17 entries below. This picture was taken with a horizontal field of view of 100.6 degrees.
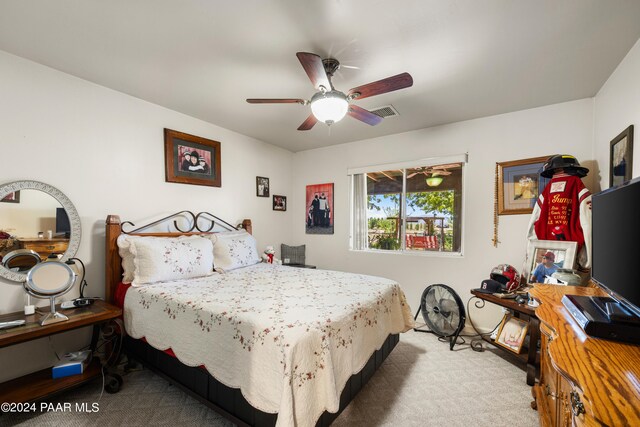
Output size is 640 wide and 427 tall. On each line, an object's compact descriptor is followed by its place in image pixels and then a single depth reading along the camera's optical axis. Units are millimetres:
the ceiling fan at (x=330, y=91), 1583
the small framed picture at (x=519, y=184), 2727
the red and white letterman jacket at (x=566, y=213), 2191
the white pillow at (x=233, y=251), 2850
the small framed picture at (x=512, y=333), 2217
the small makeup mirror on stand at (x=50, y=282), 1777
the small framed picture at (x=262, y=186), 3912
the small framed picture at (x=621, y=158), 1785
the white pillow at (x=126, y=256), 2312
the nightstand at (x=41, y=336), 1594
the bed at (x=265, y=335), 1281
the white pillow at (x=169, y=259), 2236
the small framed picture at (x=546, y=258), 2236
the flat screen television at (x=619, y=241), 953
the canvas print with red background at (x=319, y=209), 4141
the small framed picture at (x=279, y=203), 4203
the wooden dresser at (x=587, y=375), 605
